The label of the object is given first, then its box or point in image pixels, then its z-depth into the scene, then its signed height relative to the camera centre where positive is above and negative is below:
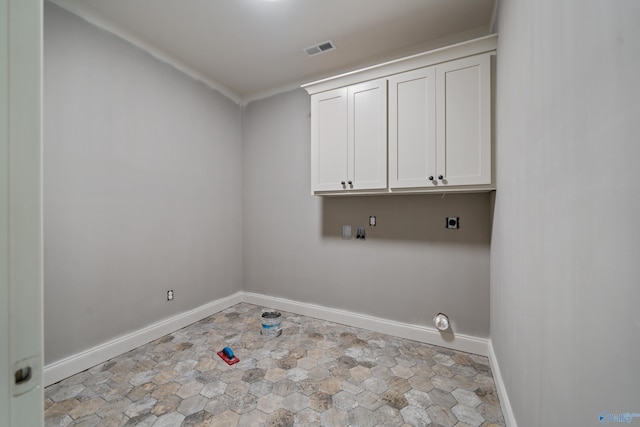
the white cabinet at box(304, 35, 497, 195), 2.08 +0.74
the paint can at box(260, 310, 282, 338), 2.64 -1.13
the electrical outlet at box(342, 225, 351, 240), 2.98 -0.23
